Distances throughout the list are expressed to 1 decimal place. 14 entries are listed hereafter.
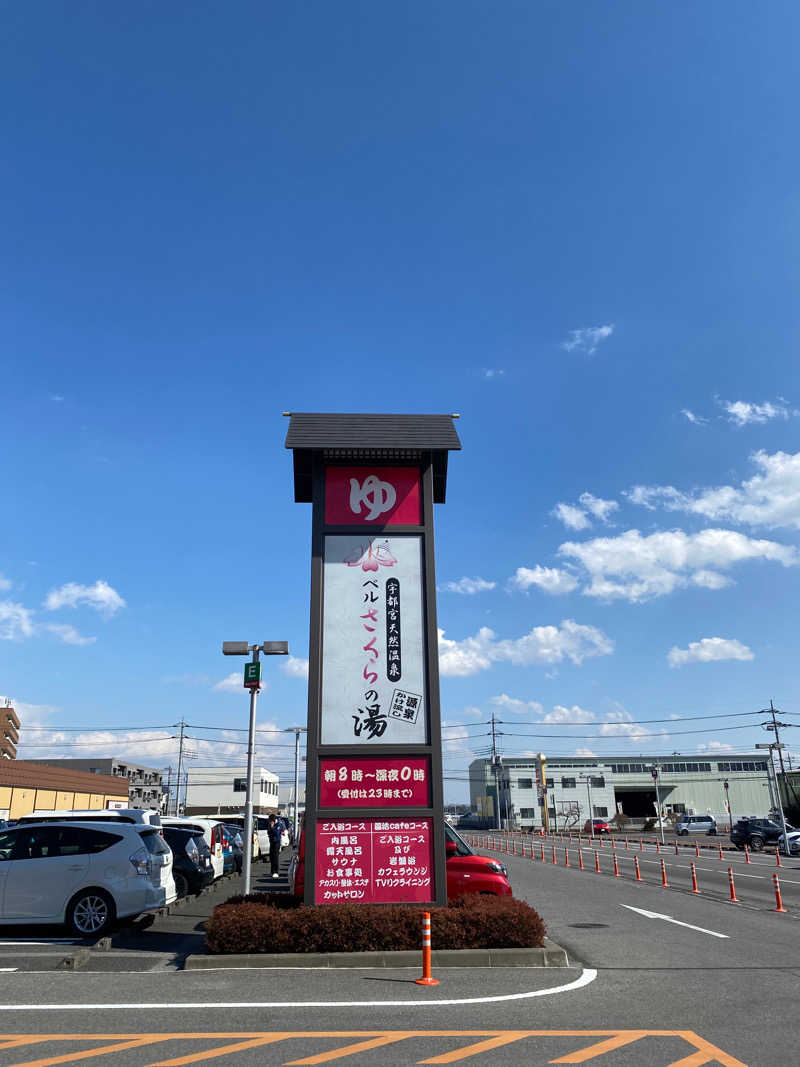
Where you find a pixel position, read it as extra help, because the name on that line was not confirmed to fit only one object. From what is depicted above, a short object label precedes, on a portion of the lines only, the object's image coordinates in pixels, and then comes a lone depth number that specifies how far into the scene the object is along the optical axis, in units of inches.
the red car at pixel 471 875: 554.3
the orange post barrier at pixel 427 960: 354.6
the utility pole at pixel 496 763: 3245.8
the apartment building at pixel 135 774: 3905.0
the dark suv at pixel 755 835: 1734.7
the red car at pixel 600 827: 2696.9
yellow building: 1746.9
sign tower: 449.4
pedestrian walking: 1011.3
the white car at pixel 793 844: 1587.1
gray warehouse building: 3454.7
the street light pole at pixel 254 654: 622.8
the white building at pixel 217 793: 3405.5
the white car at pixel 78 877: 478.9
